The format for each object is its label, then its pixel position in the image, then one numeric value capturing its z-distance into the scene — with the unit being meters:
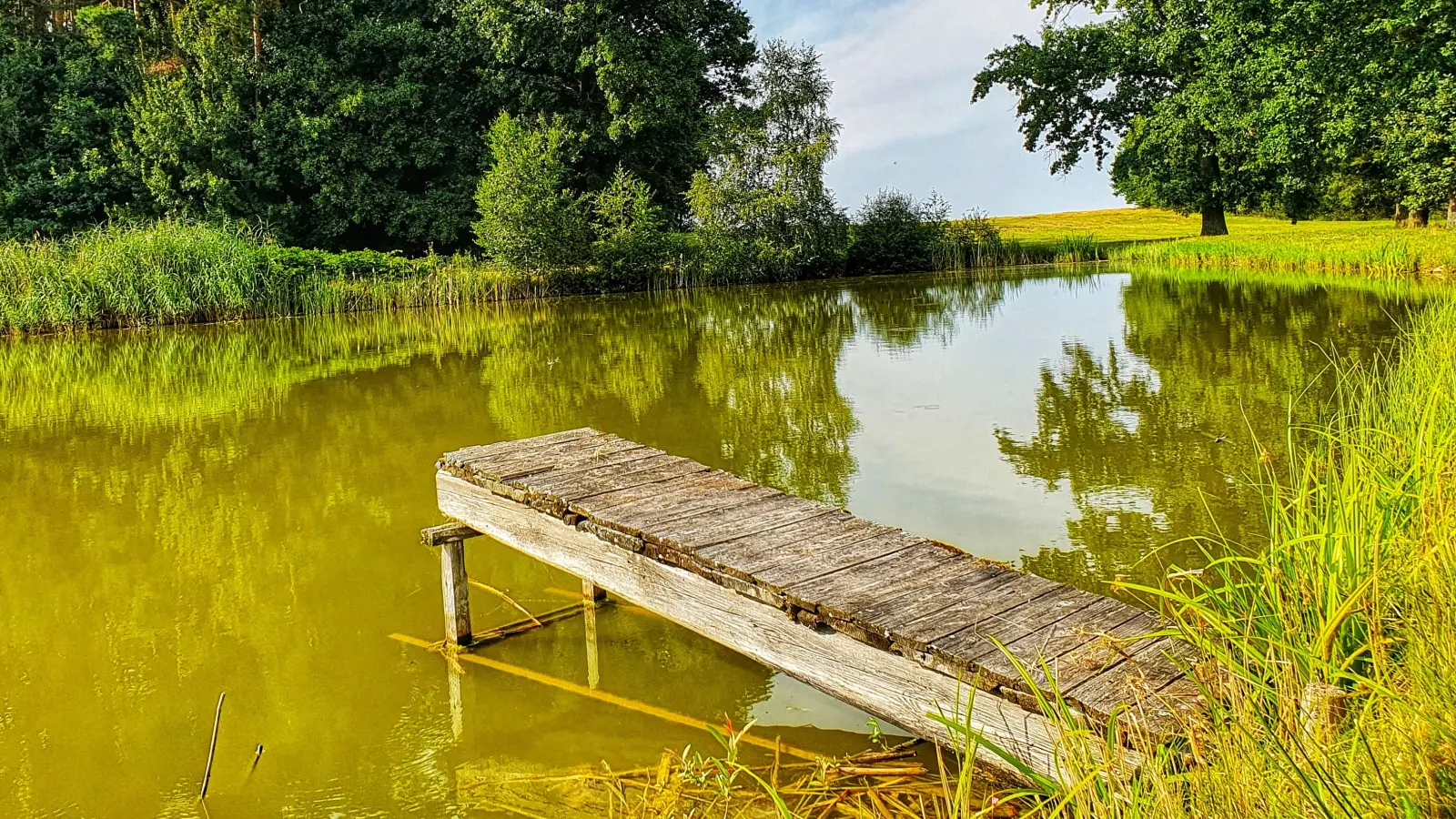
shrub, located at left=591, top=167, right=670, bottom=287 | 30.70
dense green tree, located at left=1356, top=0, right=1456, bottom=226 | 21.38
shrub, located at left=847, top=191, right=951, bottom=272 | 35.00
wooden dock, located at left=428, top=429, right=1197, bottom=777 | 2.83
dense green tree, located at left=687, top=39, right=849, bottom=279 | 31.50
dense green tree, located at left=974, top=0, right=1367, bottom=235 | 25.67
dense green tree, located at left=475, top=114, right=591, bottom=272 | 28.98
